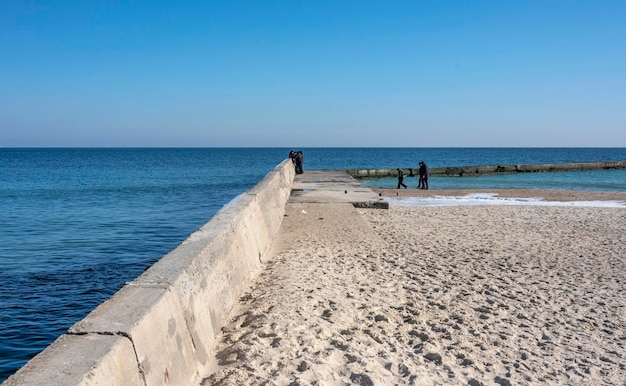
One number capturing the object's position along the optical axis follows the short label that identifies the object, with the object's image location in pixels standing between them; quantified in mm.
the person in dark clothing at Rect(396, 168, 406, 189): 26852
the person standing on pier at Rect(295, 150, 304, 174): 30180
